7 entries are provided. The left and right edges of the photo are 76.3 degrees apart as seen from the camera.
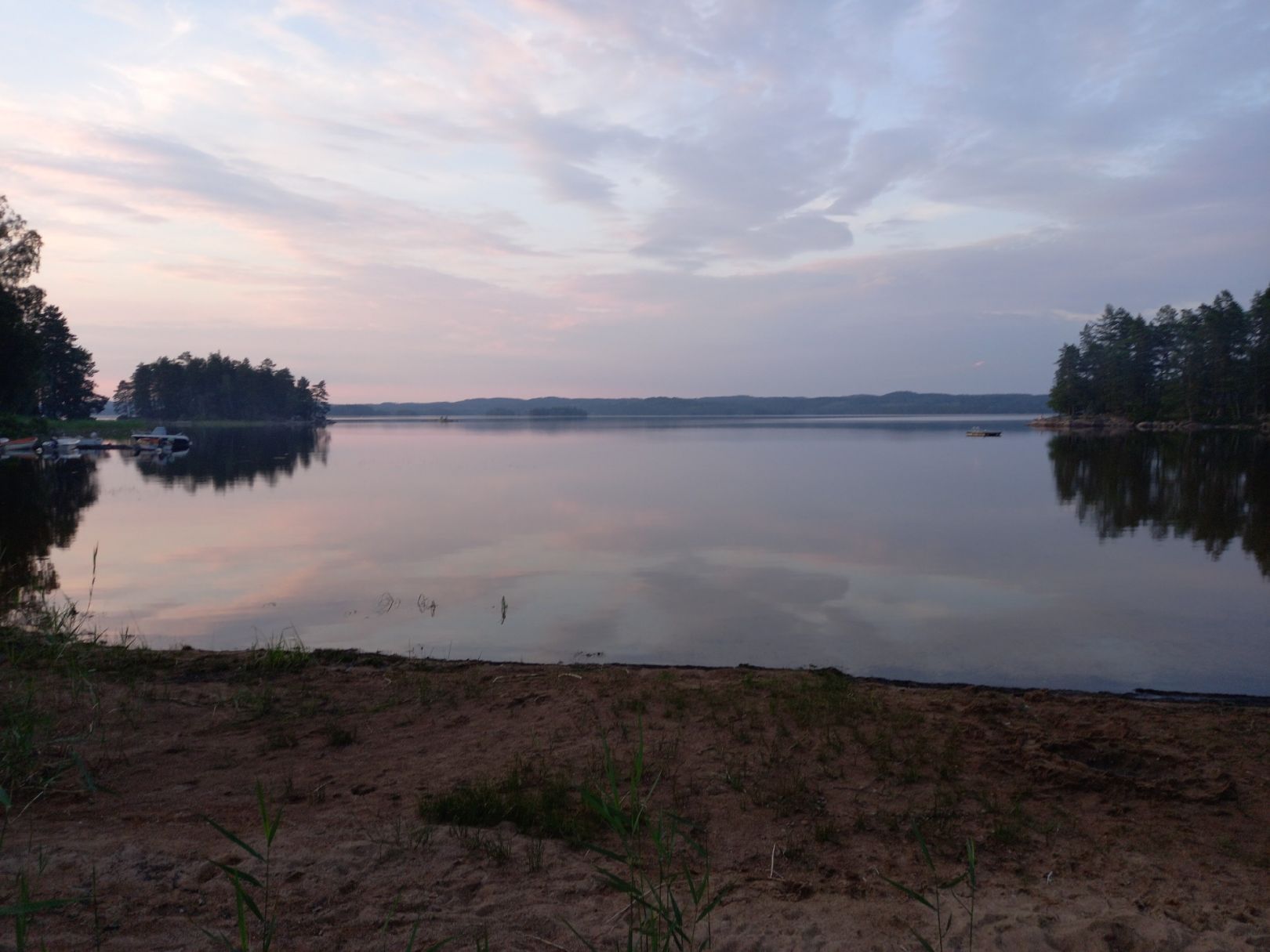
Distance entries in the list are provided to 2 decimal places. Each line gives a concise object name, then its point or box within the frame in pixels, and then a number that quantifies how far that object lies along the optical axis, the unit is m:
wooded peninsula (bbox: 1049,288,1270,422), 84.88
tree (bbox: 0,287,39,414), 48.94
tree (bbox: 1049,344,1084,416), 107.12
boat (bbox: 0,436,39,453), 52.72
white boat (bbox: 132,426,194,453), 59.66
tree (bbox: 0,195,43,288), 51.69
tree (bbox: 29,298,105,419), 85.25
